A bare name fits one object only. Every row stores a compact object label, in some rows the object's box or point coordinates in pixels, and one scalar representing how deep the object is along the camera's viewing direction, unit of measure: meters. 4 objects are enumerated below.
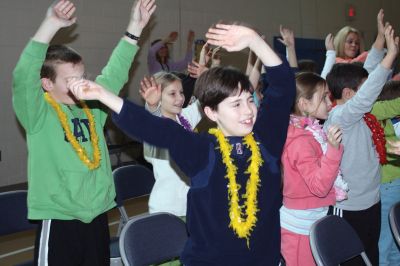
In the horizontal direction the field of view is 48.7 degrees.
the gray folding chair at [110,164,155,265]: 3.21
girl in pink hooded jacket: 2.39
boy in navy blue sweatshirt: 1.77
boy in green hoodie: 2.30
